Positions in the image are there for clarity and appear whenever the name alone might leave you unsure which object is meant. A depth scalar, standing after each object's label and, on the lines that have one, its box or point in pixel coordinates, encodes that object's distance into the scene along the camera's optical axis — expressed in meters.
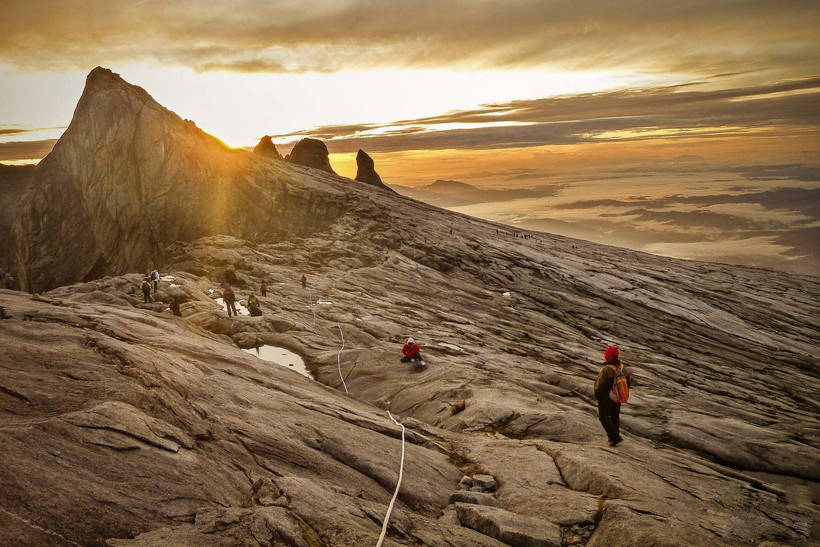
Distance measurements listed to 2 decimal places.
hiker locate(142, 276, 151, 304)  28.80
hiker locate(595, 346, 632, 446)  14.74
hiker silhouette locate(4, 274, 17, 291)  50.36
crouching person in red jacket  24.72
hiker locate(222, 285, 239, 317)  27.25
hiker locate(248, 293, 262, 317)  29.02
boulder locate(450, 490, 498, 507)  11.38
